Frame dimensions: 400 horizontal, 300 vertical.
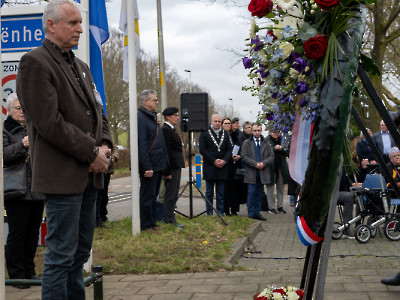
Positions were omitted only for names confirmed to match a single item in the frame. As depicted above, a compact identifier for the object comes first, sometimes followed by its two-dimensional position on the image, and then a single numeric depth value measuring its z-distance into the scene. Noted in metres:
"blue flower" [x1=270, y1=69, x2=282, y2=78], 3.49
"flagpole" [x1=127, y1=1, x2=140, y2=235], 8.68
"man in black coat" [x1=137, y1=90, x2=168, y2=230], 9.35
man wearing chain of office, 11.91
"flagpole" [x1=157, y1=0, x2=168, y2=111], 15.66
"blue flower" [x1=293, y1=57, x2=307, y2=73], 3.25
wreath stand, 3.13
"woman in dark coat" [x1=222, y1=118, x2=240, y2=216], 12.55
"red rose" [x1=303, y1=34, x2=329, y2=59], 3.16
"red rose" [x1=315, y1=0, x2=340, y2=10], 3.08
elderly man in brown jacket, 3.49
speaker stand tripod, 11.35
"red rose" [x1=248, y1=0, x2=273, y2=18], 3.37
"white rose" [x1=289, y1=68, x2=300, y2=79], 3.35
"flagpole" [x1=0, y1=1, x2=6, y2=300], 3.61
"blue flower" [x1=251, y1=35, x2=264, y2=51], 3.59
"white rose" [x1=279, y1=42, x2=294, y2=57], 3.33
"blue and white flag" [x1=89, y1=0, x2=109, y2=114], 7.09
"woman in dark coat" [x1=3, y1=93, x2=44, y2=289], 5.96
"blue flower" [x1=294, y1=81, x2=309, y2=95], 3.30
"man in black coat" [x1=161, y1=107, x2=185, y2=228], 10.55
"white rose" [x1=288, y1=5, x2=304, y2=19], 3.31
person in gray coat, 12.46
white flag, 9.16
